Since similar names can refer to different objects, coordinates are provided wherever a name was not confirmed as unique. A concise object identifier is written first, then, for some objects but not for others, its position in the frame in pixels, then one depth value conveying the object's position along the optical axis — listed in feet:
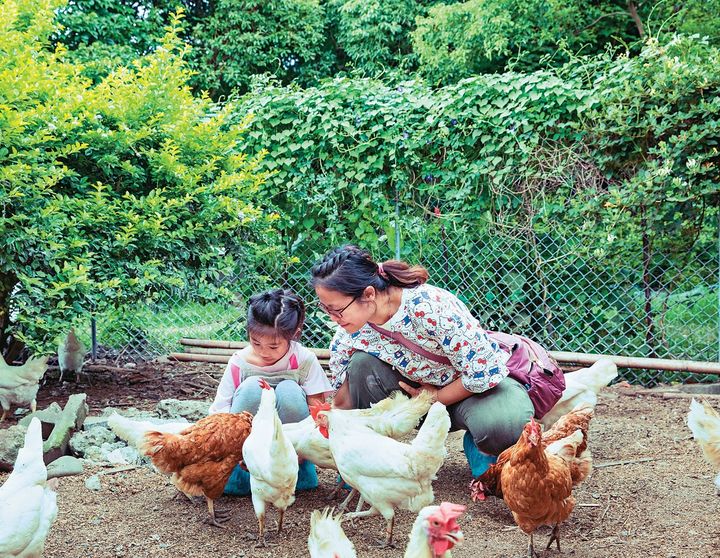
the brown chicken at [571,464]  9.93
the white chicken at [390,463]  9.20
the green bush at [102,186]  14.96
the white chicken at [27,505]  8.18
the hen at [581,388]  13.00
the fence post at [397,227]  21.53
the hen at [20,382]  16.06
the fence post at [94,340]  22.81
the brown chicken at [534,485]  8.73
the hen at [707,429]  10.22
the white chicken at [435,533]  6.50
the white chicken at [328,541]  6.48
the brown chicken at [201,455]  10.18
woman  9.93
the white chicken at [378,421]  10.40
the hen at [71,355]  19.45
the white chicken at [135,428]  10.44
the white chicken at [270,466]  9.48
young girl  11.40
